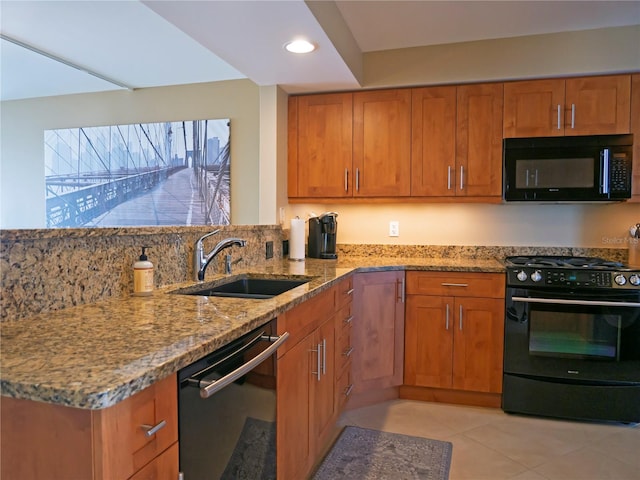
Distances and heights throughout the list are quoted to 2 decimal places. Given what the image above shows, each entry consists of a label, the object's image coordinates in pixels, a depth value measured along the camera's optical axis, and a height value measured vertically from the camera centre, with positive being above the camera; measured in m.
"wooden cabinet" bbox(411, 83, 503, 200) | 2.88 +0.60
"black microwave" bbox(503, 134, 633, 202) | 2.63 +0.39
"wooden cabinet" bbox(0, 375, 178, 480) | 0.75 -0.39
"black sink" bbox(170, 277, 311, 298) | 2.12 -0.30
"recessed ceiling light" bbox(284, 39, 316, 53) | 2.23 +0.98
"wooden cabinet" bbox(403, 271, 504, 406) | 2.65 -0.66
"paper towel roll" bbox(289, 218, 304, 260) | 2.97 -0.09
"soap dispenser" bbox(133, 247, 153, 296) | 1.58 -0.19
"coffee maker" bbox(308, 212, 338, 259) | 3.10 -0.06
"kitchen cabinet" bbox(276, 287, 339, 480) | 1.52 -0.65
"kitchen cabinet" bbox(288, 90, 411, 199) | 3.04 +0.61
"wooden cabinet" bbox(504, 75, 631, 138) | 2.69 +0.80
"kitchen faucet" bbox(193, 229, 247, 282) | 1.96 -0.14
